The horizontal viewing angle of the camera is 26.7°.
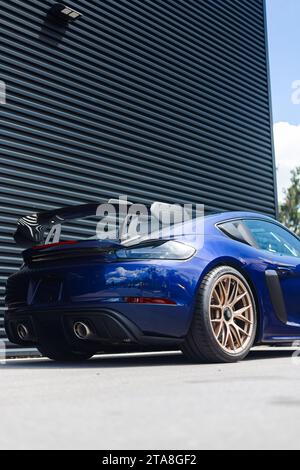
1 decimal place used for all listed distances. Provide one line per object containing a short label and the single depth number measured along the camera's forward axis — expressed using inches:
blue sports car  154.3
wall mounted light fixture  293.9
